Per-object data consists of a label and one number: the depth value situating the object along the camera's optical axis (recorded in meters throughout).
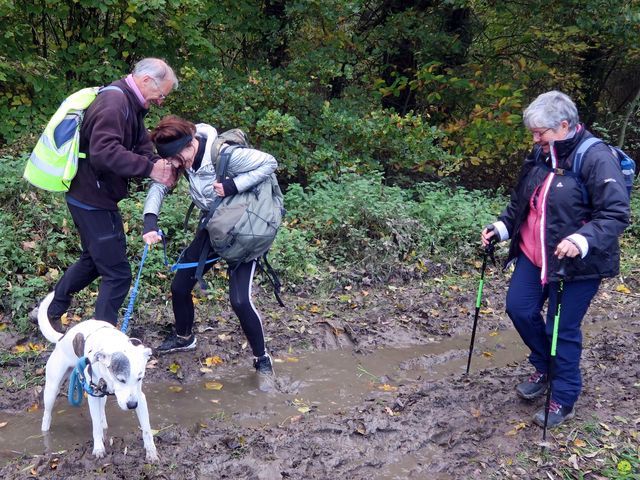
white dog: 3.27
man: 3.96
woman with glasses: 3.71
